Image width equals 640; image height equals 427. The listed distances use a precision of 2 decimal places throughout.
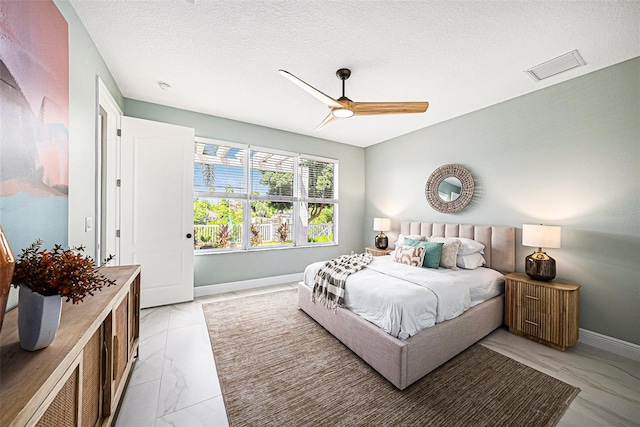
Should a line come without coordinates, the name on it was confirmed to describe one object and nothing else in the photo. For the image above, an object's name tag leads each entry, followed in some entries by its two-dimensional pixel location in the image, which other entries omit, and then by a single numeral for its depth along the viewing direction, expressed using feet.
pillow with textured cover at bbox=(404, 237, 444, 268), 10.03
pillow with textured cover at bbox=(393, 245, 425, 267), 10.03
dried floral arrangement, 2.88
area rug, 5.29
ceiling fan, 7.68
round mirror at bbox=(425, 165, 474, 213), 11.71
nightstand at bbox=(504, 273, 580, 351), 7.73
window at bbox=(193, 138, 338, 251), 12.66
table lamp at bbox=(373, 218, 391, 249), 15.03
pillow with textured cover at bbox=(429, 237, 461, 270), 9.98
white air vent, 7.52
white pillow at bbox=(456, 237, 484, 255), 10.24
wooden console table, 2.18
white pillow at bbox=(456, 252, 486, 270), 10.00
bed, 6.14
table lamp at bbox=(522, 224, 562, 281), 8.14
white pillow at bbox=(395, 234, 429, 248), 11.71
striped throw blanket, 8.29
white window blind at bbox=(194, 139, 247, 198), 12.44
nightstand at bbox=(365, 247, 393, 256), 14.50
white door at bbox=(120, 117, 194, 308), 10.10
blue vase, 2.74
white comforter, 6.43
